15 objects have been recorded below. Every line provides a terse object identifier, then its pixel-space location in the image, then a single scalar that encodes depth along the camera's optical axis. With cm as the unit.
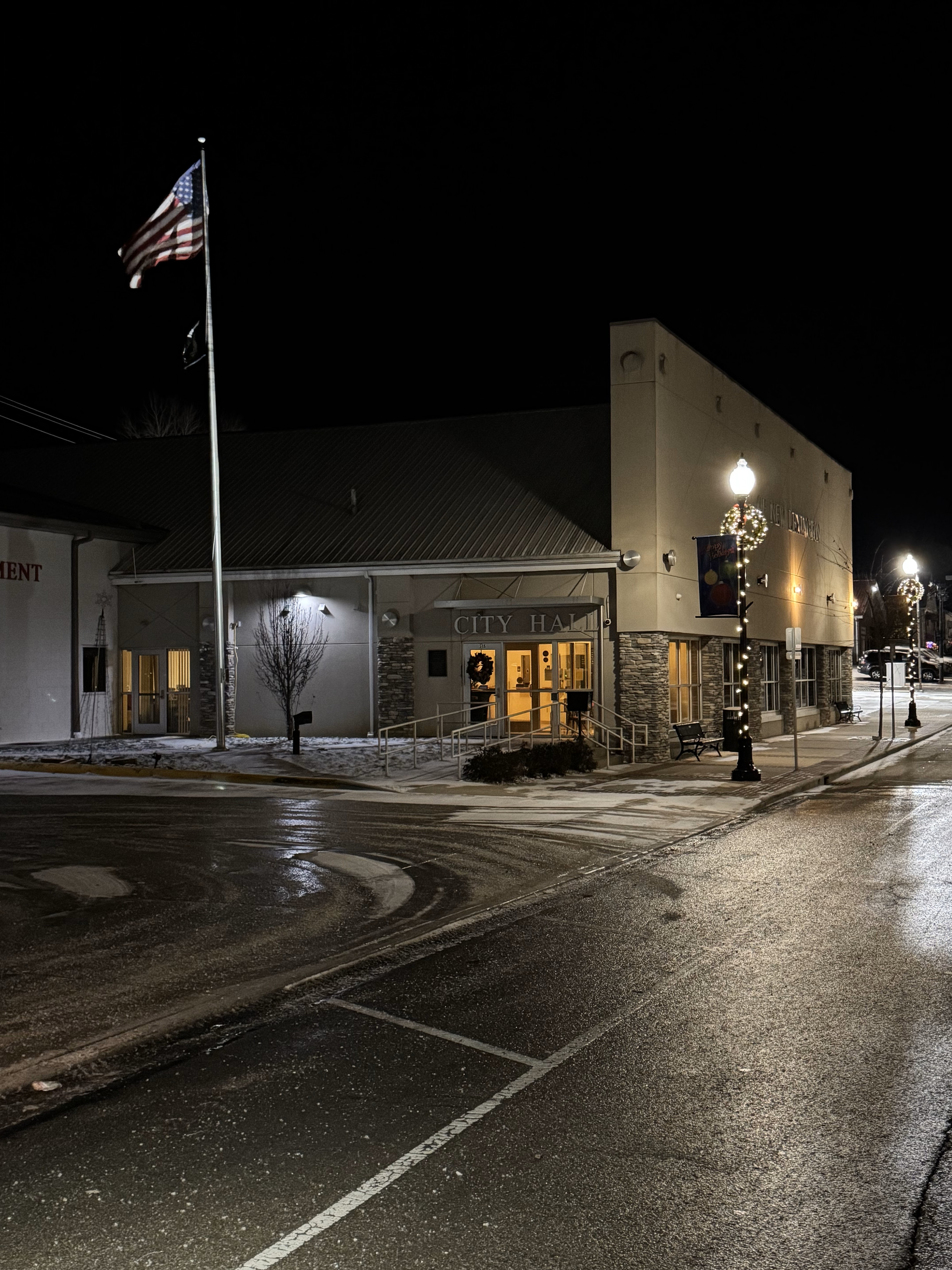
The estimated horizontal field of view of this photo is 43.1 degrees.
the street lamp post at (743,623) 2194
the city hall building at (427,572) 2708
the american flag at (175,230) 2456
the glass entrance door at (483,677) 2861
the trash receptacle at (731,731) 2873
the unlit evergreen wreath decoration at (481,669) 2861
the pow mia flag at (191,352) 2522
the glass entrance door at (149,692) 3155
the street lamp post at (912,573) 3800
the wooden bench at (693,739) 2691
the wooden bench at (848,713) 4244
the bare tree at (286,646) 2945
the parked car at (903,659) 7744
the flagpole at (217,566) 2497
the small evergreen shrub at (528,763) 2188
